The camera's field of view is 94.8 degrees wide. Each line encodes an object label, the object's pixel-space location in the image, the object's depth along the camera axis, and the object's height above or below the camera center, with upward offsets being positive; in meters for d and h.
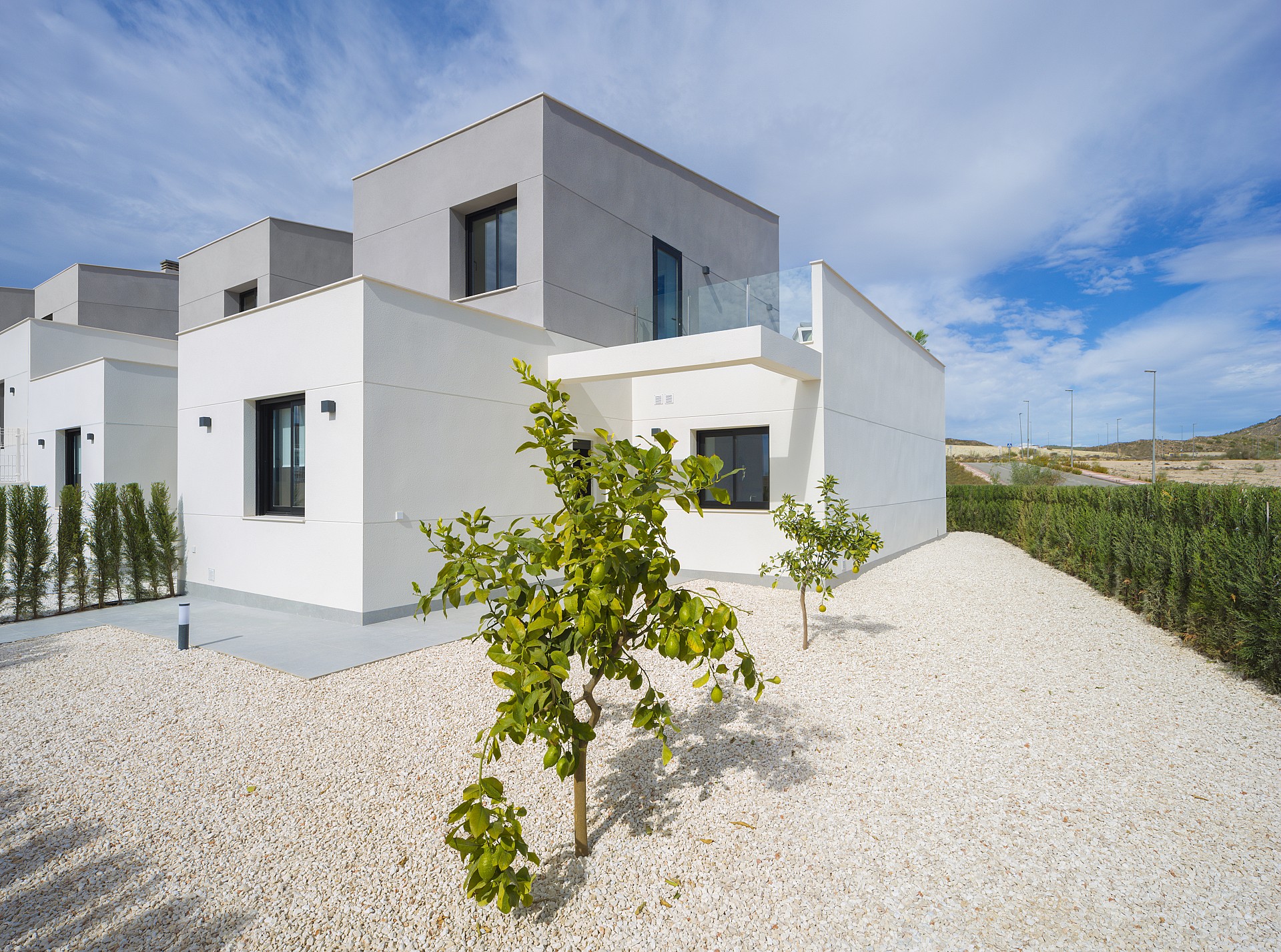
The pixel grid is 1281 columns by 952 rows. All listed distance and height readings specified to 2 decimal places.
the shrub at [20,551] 7.37 -0.98
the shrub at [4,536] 7.59 -0.81
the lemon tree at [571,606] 2.03 -0.48
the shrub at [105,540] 7.99 -0.90
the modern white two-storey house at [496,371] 6.88 +1.48
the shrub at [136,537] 8.20 -0.89
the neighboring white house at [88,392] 9.85 +1.49
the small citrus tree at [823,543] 5.60 -0.64
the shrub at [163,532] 8.43 -0.83
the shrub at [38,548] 7.44 -0.95
